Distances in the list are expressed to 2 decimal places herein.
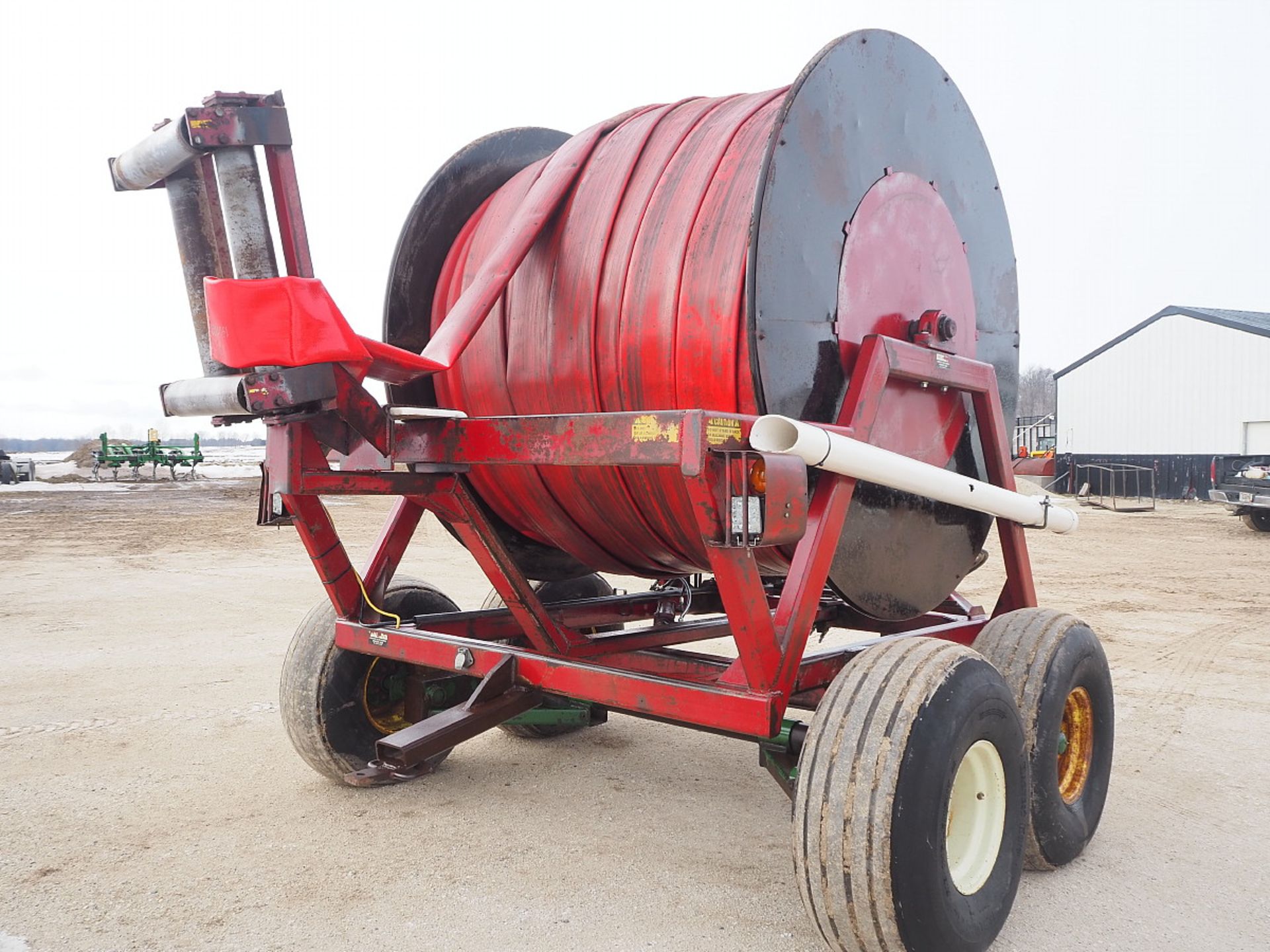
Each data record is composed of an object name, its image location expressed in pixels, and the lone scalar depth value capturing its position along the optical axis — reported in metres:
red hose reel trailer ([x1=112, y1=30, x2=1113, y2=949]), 2.79
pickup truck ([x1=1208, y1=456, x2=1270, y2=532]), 16.52
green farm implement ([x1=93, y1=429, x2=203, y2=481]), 33.44
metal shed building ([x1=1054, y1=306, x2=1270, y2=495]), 26.75
